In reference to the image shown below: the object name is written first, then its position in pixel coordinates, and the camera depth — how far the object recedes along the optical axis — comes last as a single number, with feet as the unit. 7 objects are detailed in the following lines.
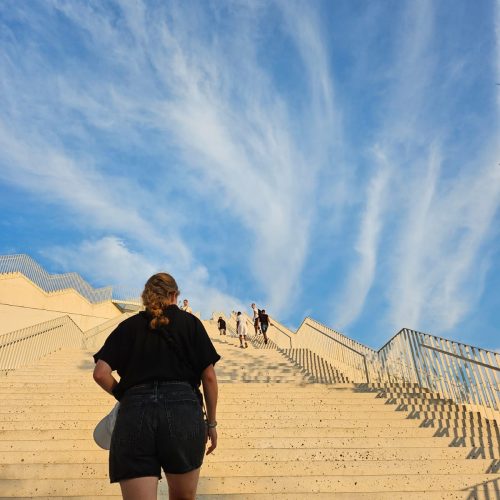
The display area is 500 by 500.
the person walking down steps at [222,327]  63.72
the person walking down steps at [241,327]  45.27
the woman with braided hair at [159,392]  5.24
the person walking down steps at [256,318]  52.61
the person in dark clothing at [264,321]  48.79
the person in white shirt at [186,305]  54.24
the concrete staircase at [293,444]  11.59
